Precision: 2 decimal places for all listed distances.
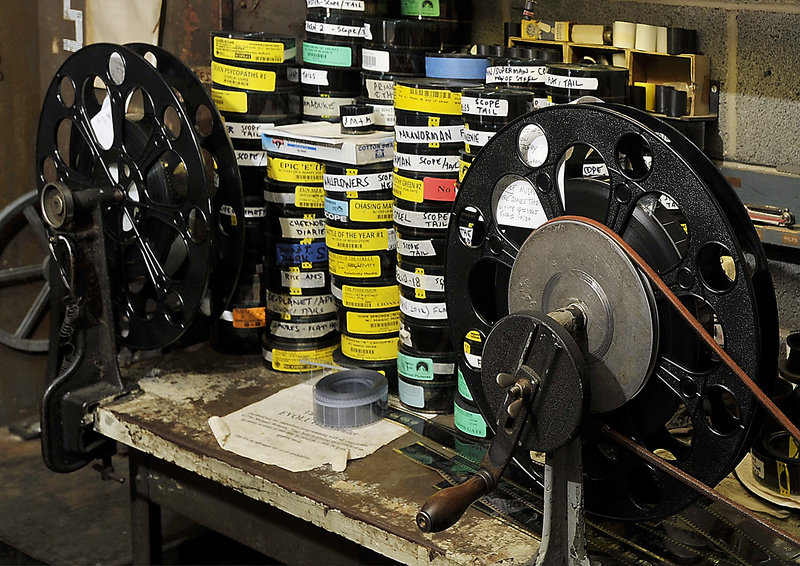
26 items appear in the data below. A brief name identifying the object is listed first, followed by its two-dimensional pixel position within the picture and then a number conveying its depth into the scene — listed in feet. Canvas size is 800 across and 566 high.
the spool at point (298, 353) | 6.74
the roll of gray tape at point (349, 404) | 5.92
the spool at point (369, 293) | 6.36
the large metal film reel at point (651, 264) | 4.04
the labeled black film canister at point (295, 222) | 6.61
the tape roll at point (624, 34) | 6.75
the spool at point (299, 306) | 6.68
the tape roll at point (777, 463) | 4.97
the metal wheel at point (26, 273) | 9.23
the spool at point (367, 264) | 6.32
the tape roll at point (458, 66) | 6.21
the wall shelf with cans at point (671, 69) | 6.57
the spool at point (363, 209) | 6.24
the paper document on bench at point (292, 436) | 5.60
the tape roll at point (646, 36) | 6.67
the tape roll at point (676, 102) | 6.53
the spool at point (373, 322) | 6.39
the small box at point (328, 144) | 6.15
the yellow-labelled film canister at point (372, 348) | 6.43
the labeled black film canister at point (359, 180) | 6.21
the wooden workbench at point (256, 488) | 4.87
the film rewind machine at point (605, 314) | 4.00
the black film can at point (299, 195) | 6.57
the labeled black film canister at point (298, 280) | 6.66
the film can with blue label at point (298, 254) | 6.65
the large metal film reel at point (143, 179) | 5.90
